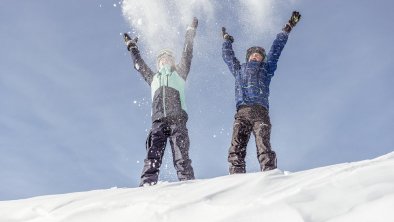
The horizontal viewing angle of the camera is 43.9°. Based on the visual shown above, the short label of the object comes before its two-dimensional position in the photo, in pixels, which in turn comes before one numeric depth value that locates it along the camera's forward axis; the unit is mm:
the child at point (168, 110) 6375
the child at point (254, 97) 6215
